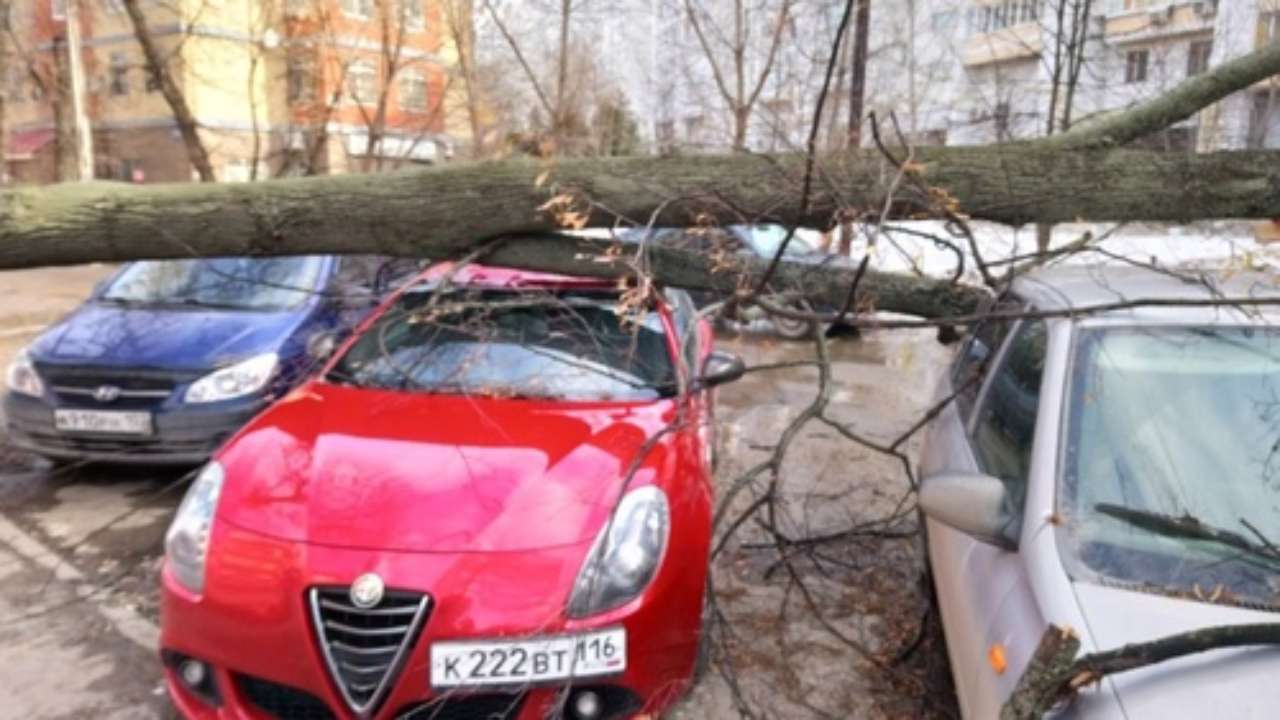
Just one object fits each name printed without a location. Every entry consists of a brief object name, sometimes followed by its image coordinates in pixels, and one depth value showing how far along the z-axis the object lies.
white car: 1.89
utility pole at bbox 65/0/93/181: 18.27
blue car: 5.06
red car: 2.61
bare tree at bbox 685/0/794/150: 13.32
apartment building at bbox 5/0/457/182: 19.02
